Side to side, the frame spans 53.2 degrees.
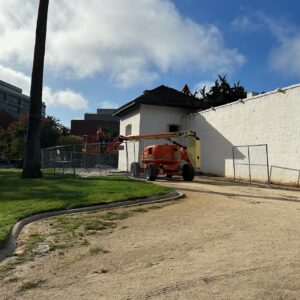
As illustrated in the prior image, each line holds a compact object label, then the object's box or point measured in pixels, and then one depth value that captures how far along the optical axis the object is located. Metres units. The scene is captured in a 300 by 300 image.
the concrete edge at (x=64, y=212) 5.85
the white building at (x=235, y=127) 14.99
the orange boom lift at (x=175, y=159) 16.27
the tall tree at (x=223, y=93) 29.81
